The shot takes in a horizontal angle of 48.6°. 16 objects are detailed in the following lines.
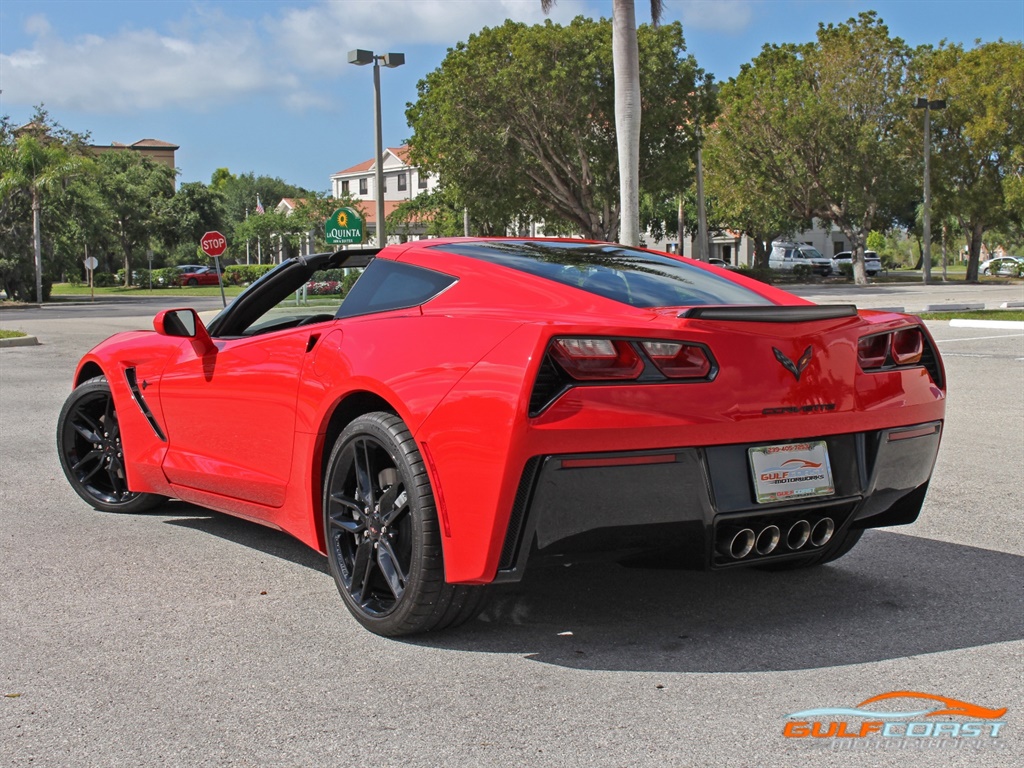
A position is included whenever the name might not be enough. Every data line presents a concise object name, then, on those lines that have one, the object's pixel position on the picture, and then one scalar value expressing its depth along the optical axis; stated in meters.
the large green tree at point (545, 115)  41.97
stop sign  23.58
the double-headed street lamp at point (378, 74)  27.25
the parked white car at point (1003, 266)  64.84
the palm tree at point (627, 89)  18.92
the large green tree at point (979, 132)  51.53
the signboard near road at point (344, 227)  24.66
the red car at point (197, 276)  72.88
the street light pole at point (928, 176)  48.67
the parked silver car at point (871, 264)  65.28
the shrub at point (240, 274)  70.81
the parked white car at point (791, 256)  65.93
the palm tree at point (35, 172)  46.31
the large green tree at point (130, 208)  72.51
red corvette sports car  3.35
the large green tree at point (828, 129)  50.00
